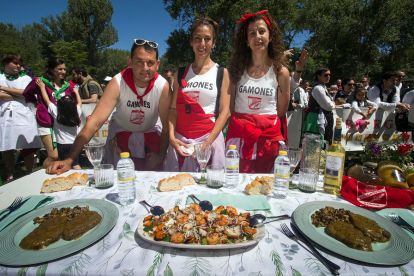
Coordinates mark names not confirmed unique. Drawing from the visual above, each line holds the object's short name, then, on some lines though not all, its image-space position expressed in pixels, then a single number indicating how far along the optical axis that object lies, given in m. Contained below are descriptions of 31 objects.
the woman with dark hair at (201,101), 2.22
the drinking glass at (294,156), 1.54
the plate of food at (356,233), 0.86
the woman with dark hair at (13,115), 3.96
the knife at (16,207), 1.12
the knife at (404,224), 1.07
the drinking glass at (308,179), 1.48
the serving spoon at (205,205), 1.20
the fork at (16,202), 1.20
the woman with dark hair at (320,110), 4.55
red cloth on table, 1.29
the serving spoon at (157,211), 1.13
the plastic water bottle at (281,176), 1.40
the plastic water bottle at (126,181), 1.28
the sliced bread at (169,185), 1.50
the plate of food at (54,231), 0.84
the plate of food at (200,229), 0.91
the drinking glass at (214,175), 1.60
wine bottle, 1.36
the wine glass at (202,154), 1.61
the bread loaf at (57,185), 1.48
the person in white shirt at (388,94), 5.28
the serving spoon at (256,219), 1.04
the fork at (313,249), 0.81
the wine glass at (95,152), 1.56
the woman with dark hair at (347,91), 6.14
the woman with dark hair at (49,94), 3.82
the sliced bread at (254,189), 1.48
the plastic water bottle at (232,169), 1.55
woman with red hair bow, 2.26
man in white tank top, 2.15
